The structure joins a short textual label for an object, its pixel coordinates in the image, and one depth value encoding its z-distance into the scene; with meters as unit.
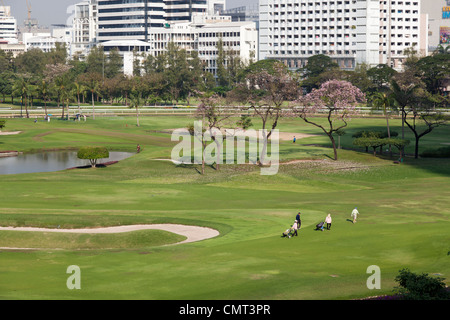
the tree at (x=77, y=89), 187.80
